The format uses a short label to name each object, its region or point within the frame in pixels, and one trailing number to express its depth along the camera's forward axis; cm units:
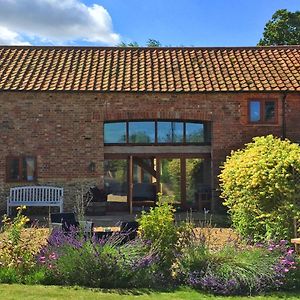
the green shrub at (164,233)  807
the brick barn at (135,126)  1720
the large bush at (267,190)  961
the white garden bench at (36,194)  1697
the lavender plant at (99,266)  769
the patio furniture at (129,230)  863
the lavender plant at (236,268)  752
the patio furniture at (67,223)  889
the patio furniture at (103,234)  869
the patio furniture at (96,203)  1677
